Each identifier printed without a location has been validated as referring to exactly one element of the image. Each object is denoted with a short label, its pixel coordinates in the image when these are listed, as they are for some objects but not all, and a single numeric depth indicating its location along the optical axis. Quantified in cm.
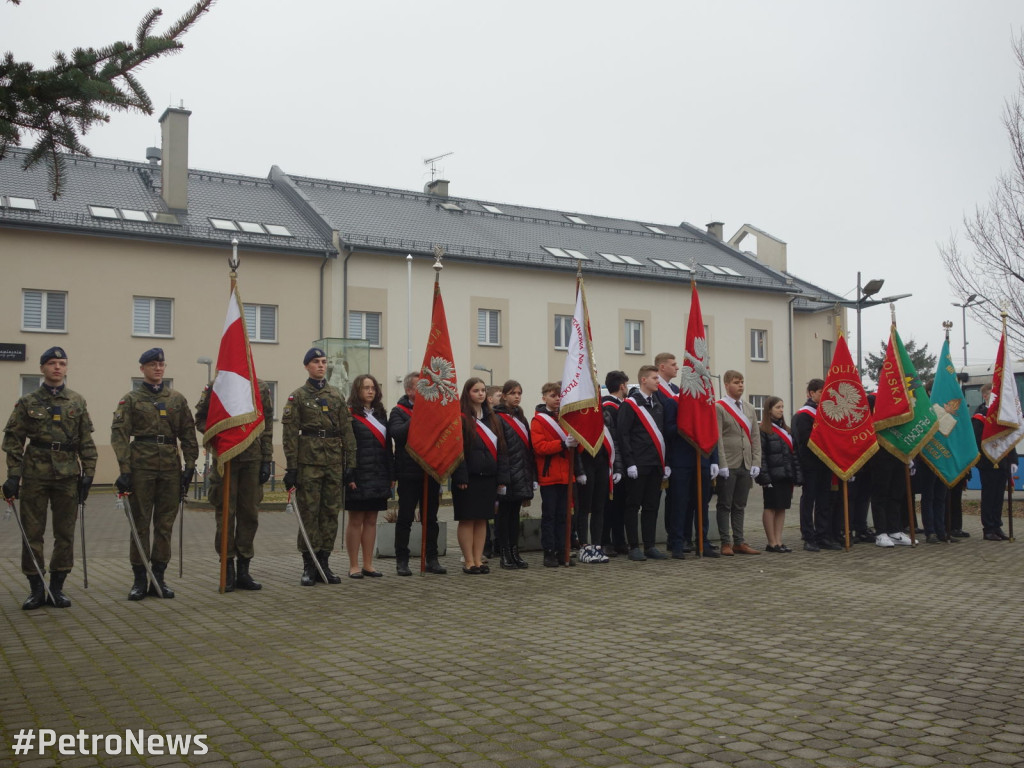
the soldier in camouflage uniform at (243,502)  921
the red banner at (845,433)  1206
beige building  2864
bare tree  2027
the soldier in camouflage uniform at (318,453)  934
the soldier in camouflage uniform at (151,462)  863
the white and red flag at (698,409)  1115
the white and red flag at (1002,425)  1345
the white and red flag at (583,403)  1071
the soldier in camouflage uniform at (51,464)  817
